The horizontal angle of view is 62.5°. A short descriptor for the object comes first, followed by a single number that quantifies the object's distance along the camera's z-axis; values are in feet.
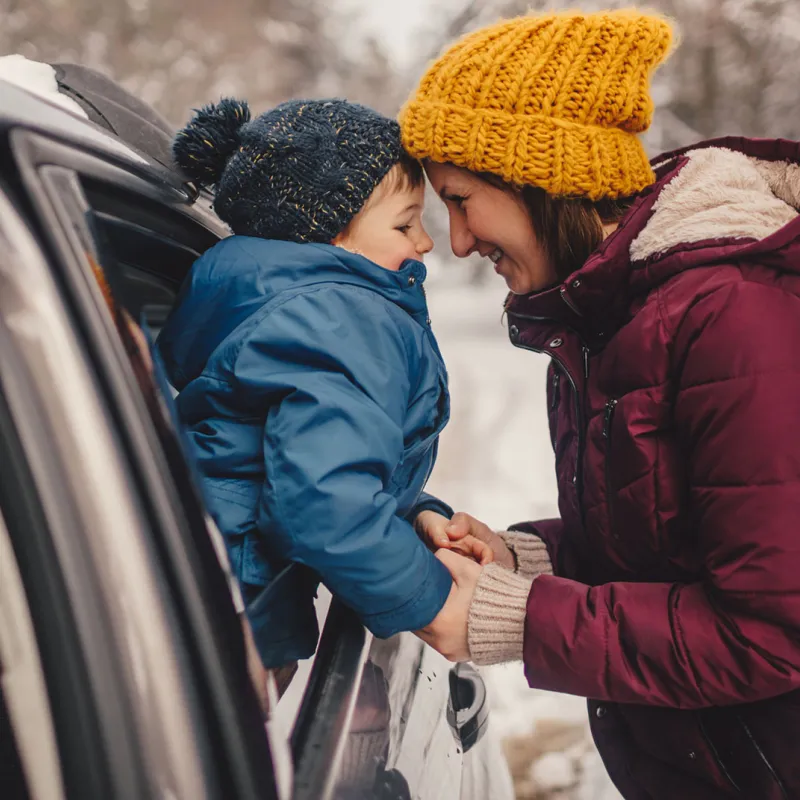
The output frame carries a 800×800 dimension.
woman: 2.65
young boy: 2.81
